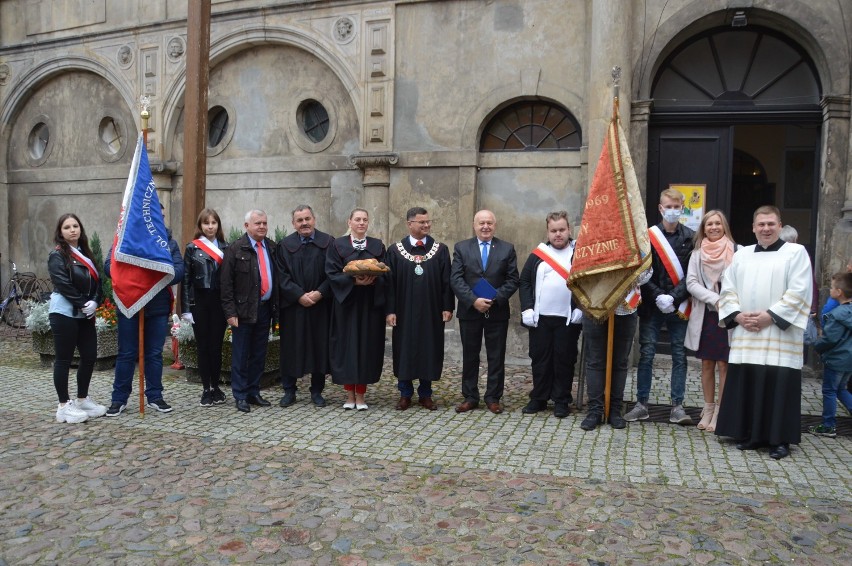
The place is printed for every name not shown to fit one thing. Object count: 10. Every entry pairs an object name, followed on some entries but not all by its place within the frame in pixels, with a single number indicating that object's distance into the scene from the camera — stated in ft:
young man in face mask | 21.58
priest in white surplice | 18.54
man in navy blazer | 23.29
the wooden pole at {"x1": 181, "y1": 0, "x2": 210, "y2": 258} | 28.48
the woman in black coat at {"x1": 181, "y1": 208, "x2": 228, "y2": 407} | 23.39
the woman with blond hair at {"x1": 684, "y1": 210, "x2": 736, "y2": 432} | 20.88
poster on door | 32.24
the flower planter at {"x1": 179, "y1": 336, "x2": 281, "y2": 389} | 27.30
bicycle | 43.04
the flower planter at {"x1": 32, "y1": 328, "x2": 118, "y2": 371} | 30.37
